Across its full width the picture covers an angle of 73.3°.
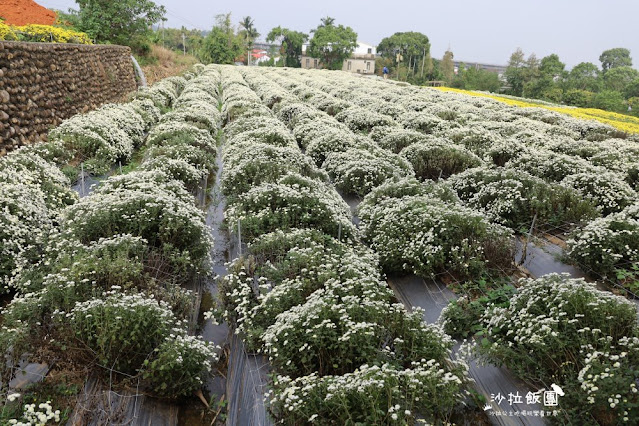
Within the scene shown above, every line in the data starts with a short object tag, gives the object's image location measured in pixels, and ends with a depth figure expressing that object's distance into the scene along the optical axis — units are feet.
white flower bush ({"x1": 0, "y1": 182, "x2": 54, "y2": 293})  16.72
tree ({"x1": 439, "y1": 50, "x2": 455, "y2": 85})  269.44
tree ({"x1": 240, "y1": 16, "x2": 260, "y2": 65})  298.19
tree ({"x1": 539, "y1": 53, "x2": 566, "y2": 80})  194.80
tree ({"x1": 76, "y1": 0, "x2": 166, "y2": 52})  97.01
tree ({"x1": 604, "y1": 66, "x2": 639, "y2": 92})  207.20
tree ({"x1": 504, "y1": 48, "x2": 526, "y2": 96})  203.39
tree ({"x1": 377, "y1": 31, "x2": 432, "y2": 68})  308.19
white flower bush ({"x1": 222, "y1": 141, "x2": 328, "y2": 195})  26.43
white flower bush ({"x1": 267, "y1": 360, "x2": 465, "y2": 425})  10.14
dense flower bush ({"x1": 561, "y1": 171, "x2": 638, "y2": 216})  23.68
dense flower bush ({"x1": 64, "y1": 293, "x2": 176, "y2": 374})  12.26
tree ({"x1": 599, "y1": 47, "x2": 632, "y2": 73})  320.09
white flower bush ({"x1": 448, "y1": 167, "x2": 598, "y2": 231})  22.53
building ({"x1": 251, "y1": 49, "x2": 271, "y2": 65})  329.93
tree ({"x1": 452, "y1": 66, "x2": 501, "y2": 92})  232.94
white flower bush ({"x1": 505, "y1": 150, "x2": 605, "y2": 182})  28.58
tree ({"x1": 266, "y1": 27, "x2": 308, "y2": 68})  294.87
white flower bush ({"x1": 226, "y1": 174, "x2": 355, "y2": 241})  20.44
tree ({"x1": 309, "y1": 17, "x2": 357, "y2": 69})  278.46
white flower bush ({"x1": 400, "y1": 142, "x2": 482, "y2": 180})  32.32
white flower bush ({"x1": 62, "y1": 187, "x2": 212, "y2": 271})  17.69
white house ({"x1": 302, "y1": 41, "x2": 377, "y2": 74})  318.14
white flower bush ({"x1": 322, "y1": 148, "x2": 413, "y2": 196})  28.17
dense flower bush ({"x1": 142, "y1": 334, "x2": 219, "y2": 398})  12.01
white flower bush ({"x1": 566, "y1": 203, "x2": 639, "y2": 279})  17.17
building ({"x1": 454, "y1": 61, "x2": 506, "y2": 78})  563.24
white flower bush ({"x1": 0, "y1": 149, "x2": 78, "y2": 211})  22.07
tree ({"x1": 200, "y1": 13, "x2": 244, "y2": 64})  223.96
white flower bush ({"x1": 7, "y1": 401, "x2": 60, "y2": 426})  9.60
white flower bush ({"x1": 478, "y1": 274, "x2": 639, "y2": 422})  10.50
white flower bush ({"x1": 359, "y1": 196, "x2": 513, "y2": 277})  17.98
